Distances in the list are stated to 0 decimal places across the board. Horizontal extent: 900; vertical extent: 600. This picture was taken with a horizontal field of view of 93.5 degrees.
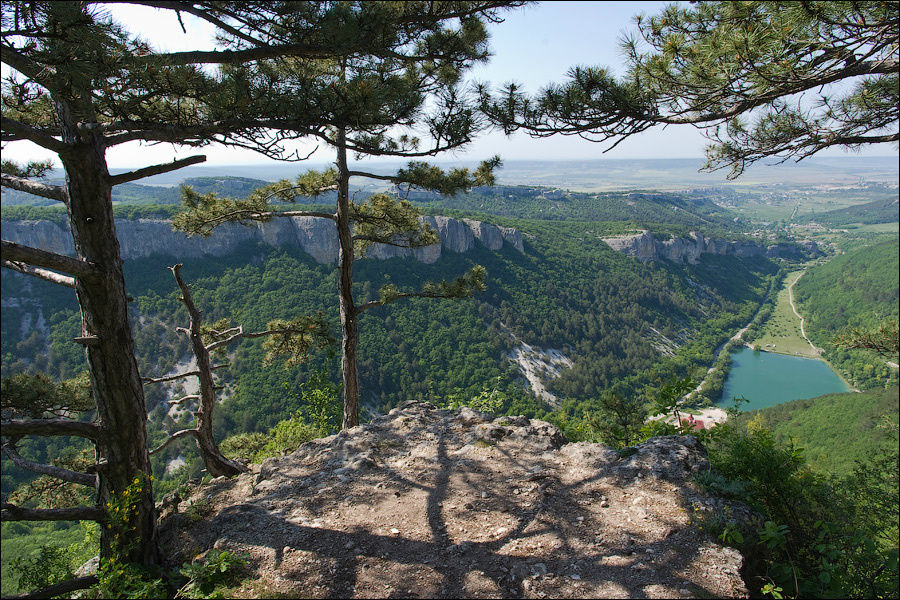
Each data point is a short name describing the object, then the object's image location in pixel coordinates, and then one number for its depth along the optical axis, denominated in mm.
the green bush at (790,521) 2811
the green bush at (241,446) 7904
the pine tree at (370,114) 3789
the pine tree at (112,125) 2719
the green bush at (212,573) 2818
